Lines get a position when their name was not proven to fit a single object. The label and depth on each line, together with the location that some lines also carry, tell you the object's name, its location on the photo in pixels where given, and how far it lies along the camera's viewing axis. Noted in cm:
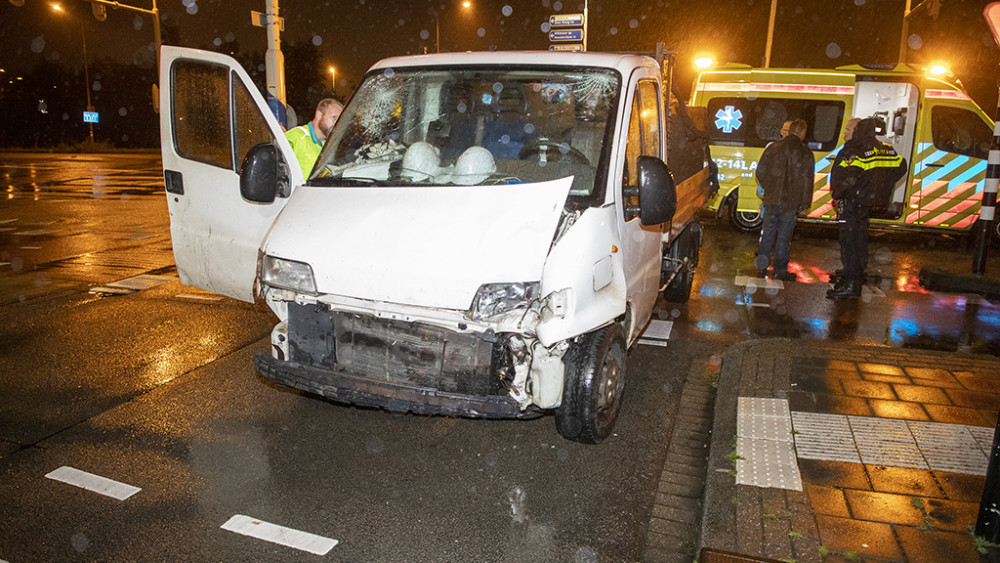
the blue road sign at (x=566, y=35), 1928
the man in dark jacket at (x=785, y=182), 864
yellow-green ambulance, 1178
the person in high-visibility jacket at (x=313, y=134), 584
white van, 362
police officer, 787
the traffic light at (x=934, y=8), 1739
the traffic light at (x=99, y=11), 2352
